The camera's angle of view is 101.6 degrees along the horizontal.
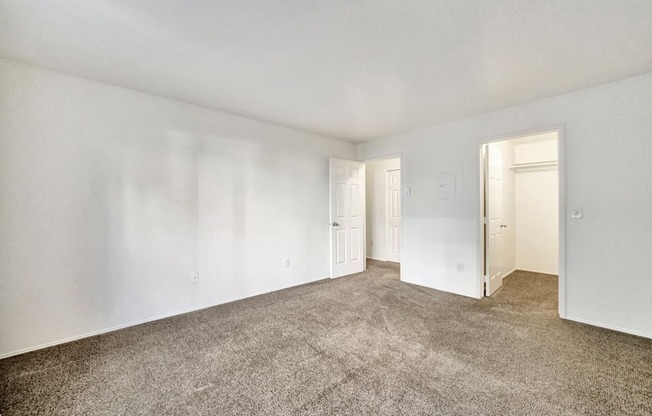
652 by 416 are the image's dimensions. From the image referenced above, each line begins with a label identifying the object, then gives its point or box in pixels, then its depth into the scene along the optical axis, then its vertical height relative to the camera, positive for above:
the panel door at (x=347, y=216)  4.64 -0.21
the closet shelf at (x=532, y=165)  4.67 +0.70
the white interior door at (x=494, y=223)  3.71 -0.30
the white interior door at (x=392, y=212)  5.98 -0.18
